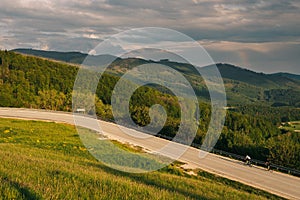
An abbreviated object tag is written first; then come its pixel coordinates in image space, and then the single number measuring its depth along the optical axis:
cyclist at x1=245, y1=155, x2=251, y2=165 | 41.53
